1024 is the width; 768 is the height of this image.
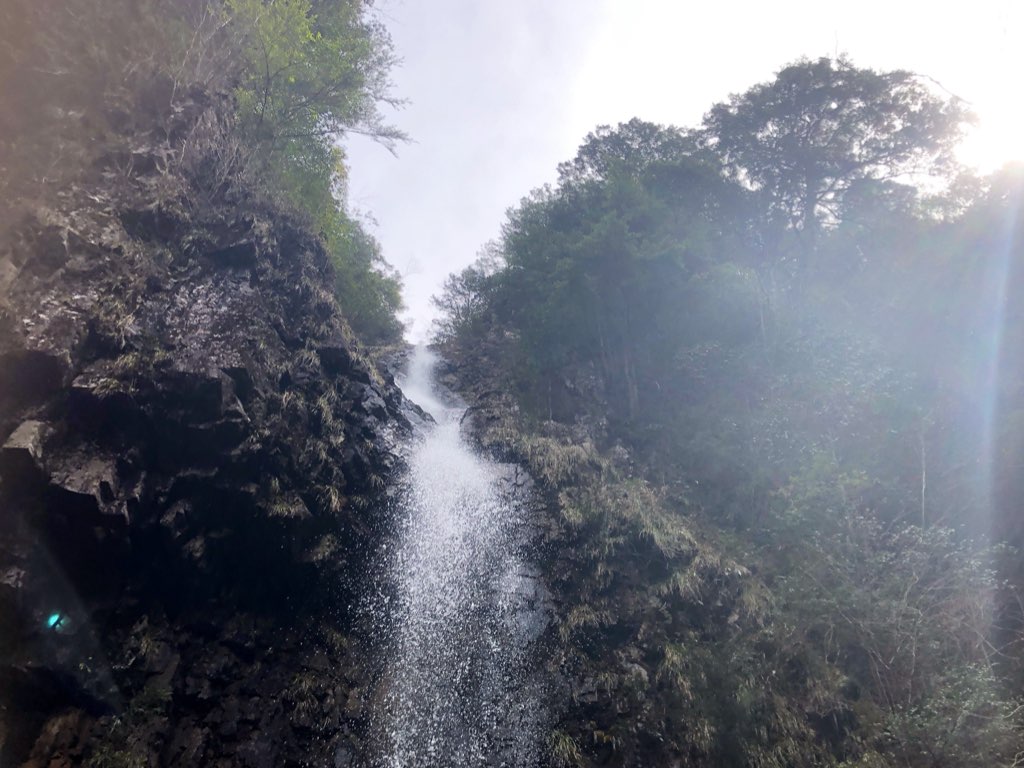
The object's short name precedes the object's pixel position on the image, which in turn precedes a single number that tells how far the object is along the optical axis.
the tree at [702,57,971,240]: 18.08
